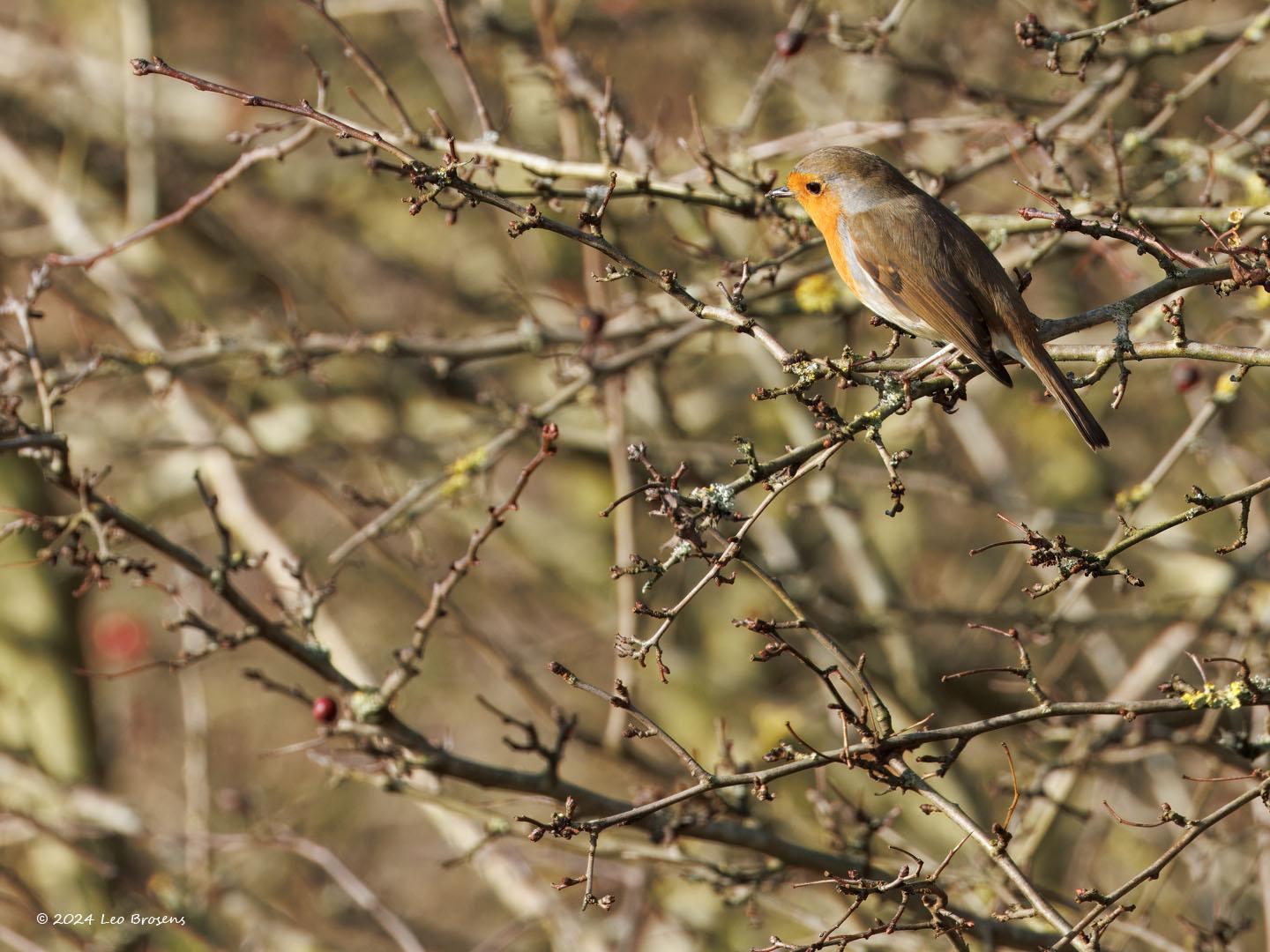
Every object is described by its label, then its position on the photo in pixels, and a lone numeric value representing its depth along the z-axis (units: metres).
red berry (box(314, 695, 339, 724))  6.64
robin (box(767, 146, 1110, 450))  6.87
